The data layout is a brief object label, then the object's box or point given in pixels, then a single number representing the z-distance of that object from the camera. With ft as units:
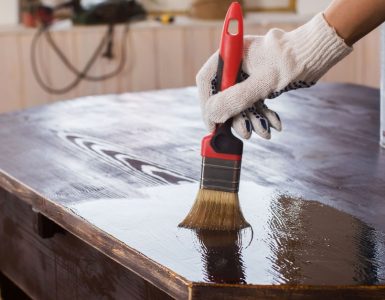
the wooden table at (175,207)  3.86
